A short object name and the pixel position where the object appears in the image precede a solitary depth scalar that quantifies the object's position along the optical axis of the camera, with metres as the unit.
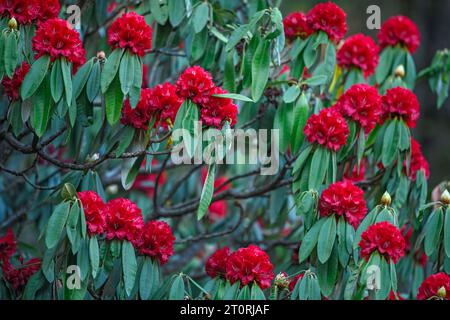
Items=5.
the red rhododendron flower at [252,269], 3.82
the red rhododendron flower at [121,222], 3.87
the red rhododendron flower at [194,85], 3.71
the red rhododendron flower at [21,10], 3.98
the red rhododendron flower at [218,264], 4.15
